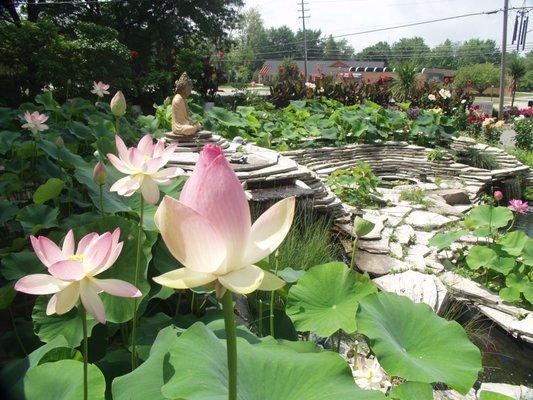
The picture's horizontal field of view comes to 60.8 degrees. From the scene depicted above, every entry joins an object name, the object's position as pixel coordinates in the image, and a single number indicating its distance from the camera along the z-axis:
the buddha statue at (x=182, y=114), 4.24
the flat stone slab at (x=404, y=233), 4.73
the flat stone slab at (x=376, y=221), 4.55
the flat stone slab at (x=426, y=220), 5.26
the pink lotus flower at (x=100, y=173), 1.35
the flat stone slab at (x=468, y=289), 3.79
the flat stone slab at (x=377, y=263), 3.99
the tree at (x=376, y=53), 68.43
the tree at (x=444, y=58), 72.75
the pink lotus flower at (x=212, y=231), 0.50
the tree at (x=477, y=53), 66.25
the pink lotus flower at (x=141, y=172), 1.05
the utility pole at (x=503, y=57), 16.53
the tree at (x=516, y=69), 24.62
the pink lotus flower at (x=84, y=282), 0.67
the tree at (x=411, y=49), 70.88
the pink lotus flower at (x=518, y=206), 4.29
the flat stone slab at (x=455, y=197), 6.44
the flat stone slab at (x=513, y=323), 3.35
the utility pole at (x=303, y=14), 29.69
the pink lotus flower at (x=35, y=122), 2.61
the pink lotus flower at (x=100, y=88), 4.03
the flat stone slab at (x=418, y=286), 3.44
